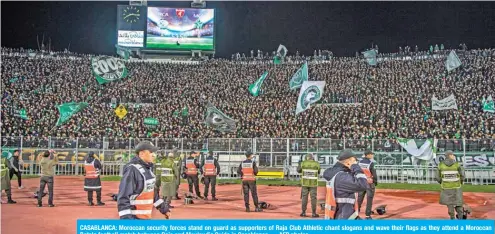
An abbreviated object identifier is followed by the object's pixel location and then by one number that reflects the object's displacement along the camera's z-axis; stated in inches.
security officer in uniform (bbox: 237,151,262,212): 633.0
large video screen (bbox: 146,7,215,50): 2167.8
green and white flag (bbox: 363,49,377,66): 1825.1
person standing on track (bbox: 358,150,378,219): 552.7
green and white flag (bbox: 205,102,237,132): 1318.9
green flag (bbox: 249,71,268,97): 1583.5
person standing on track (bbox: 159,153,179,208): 639.1
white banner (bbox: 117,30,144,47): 2174.0
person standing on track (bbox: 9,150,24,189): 859.7
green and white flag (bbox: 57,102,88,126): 1326.3
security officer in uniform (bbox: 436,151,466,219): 502.9
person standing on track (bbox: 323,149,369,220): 275.1
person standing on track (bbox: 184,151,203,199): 776.3
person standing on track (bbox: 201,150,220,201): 766.5
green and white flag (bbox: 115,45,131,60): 2068.2
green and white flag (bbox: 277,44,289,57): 2134.6
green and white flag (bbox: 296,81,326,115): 1320.1
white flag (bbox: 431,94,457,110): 1317.7
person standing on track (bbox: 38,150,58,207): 647.8
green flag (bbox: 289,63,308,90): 1428.4
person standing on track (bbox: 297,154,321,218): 600.4
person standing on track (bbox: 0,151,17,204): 709.9
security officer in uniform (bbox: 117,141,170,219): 253.1
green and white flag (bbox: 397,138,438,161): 1071.7
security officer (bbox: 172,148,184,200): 720.3
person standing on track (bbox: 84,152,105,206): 681.8
